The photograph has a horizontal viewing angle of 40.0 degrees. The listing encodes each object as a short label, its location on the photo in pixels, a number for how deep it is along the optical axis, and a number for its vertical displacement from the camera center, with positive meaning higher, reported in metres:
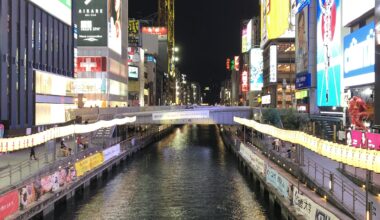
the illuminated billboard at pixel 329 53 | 81.06 +9.58
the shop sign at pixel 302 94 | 108.88 +3.51
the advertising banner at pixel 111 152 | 59.71 -5.17
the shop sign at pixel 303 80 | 103.45 +6.14
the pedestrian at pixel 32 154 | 47.67 -4.02
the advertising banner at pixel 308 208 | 22.76 -4.80
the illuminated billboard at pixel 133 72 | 180.00 +13.21
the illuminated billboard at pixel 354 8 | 63.08 +13.10
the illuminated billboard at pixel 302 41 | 107.09 +14.86
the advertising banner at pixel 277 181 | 33.66 -5.07
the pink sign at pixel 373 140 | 39.56 -2.32
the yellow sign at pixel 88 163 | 45.09 -5.07
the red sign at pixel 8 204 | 26.59 -4.99
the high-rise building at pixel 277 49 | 140.48 +17.85
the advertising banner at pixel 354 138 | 44.48 -2.43
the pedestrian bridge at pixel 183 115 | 85.75 -0.82
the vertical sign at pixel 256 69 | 181.50 +14.39
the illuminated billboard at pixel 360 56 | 60.84 +6.80
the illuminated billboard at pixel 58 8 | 77.24 +16.25
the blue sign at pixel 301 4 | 105.94 +22.28
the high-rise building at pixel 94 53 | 129.50 +14.32
